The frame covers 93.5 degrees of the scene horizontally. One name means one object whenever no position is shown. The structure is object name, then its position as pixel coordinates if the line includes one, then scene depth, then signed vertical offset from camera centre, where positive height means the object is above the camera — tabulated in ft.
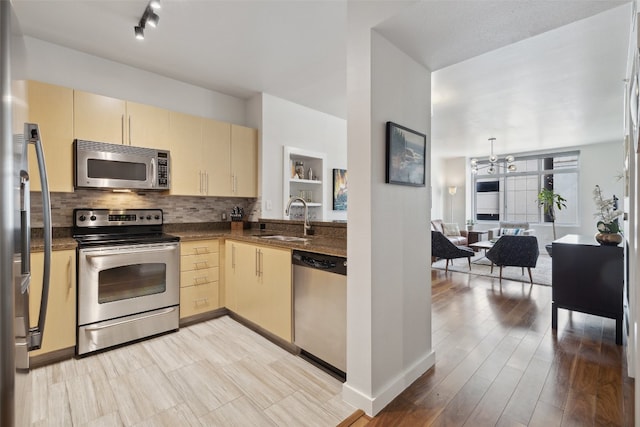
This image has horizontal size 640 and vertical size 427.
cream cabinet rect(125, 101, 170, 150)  9.37 +2.72
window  24.48 +2.16
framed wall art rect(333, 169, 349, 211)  15.47 +1.10
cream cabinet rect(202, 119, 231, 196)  11.10 +2.08
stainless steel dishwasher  6.58 -2.25
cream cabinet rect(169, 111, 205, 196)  10.28 +1.97
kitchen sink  9.27 -0.89
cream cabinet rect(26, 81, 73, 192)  7.68 +2.18
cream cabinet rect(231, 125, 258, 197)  11.86 +2.00
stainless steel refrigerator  2.18 -0.32
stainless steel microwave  8.41 +1.33
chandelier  19.80 +3.35
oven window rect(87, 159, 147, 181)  8.61 +1.23
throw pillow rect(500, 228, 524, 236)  21.81 -1.48
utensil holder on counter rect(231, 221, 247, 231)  12.31 -0.59
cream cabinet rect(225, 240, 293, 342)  7.93 -2.19
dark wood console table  8.55 -2.01
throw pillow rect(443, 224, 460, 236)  25.37 -1.59
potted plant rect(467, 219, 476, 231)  28.06 -1.20
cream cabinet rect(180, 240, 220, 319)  9.62 -2.19
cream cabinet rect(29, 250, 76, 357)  7.11 -2.20
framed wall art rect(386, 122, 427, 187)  5.96 +1.18
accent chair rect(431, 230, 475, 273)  16.80 -2.16
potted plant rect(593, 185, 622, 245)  8.84 -0.42
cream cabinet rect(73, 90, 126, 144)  8.45 +2.71
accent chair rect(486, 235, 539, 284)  14.52 -1.96
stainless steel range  7.83 -1.95
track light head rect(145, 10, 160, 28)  7.07 +4.57
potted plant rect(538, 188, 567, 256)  23.40 +0.74
